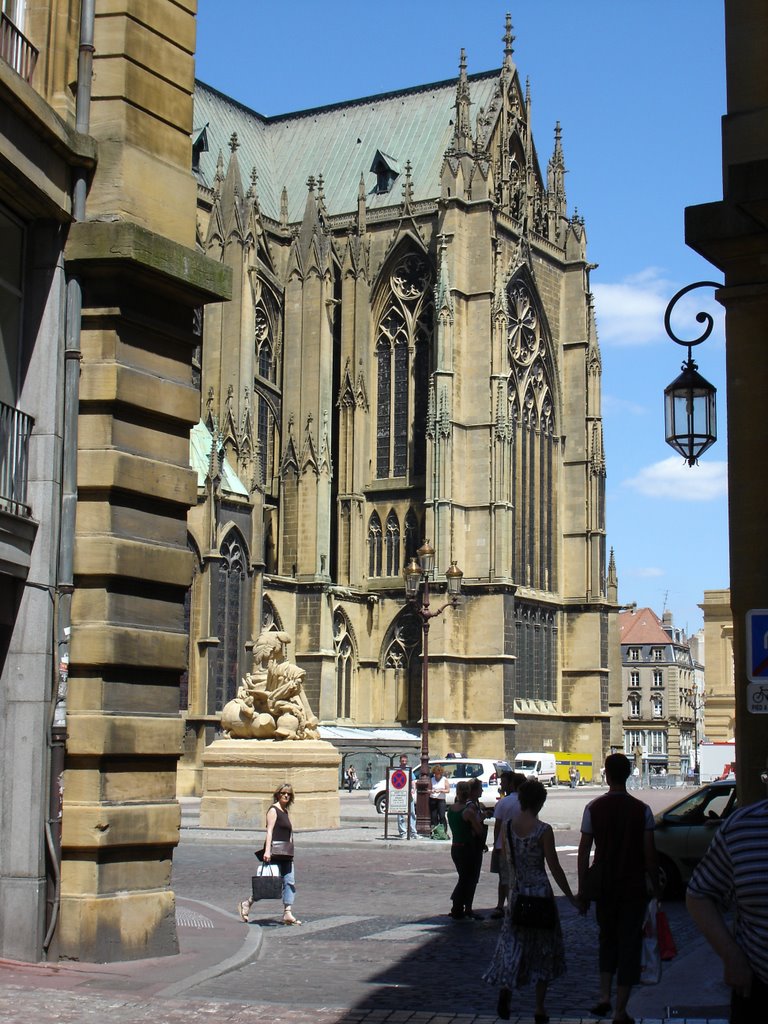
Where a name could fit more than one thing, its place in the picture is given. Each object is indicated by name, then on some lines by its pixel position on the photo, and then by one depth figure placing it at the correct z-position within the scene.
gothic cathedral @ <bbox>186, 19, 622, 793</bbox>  53.88
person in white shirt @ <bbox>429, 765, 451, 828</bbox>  27.48
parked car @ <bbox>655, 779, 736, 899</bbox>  17.23
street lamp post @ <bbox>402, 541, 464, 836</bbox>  27.53
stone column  10.92
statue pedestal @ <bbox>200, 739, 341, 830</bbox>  25.69
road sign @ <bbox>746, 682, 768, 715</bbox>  7.64
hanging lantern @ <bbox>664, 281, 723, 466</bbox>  10.01
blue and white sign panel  26.34
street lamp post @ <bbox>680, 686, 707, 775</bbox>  124.18
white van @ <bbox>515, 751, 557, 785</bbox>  53.31
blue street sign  7.72
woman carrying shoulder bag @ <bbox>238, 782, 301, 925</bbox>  14.30
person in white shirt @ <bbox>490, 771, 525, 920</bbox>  11.80
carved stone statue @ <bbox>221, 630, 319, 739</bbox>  25.89
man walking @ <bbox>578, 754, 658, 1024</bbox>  8.94
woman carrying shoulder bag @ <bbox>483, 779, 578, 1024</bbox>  8.94
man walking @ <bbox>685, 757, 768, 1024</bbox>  4.90
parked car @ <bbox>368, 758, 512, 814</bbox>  34.78
